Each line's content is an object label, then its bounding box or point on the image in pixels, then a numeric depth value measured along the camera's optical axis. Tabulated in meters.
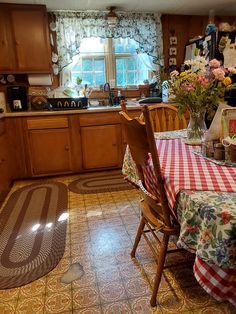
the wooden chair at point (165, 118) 2.16
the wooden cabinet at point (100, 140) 3.24
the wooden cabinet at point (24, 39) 3.05
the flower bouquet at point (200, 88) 1.37
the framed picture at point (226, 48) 2.93
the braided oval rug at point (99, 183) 2.86
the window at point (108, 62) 3.69
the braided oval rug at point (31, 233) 1.63
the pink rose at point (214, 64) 1.36
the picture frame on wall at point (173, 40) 3.80
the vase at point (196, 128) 1.52
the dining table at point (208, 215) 0.75
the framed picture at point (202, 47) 2.98
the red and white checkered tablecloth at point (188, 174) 0.93
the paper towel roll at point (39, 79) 3.32
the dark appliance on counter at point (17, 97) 3.25
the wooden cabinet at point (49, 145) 3.13
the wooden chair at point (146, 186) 1.02
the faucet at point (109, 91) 3.68
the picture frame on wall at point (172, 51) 3.83
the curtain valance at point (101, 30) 3.41
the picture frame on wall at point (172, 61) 3.85
